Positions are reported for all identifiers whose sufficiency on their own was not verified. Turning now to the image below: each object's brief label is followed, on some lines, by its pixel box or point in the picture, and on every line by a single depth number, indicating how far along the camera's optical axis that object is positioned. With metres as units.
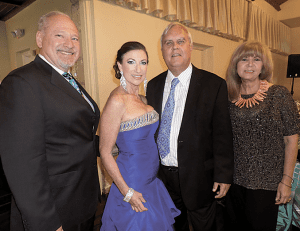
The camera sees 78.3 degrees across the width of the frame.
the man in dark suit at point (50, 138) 0.88
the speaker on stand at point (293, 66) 7.12
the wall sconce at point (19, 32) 4.65
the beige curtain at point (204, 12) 3.31
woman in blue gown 1.29
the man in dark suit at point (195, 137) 1.48
